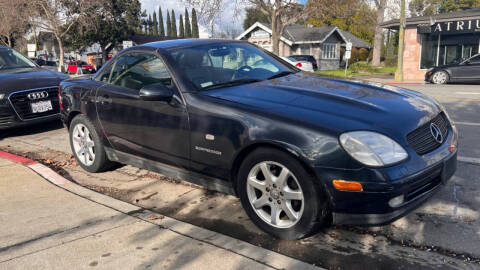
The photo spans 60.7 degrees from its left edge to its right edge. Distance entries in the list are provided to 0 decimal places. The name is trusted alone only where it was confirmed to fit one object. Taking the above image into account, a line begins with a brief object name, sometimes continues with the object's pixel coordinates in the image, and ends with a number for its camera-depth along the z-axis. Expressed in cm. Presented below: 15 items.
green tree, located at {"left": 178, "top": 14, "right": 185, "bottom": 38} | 8688
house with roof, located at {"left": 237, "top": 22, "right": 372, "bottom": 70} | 4542
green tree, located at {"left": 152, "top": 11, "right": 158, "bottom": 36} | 9330
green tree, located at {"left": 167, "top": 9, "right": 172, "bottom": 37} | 9115
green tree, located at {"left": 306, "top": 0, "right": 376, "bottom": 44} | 3091
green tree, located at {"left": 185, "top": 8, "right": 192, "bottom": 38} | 8569
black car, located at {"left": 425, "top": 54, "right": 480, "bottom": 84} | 1659
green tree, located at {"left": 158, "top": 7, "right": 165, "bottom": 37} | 9225
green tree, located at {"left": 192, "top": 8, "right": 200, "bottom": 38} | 8515
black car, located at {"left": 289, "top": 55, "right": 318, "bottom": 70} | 3253
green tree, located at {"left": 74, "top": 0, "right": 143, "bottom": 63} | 4669
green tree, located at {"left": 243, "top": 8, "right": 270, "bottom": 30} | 6806
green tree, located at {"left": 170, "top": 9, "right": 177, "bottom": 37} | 9008
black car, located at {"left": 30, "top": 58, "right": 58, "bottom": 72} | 3828
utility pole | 2085
